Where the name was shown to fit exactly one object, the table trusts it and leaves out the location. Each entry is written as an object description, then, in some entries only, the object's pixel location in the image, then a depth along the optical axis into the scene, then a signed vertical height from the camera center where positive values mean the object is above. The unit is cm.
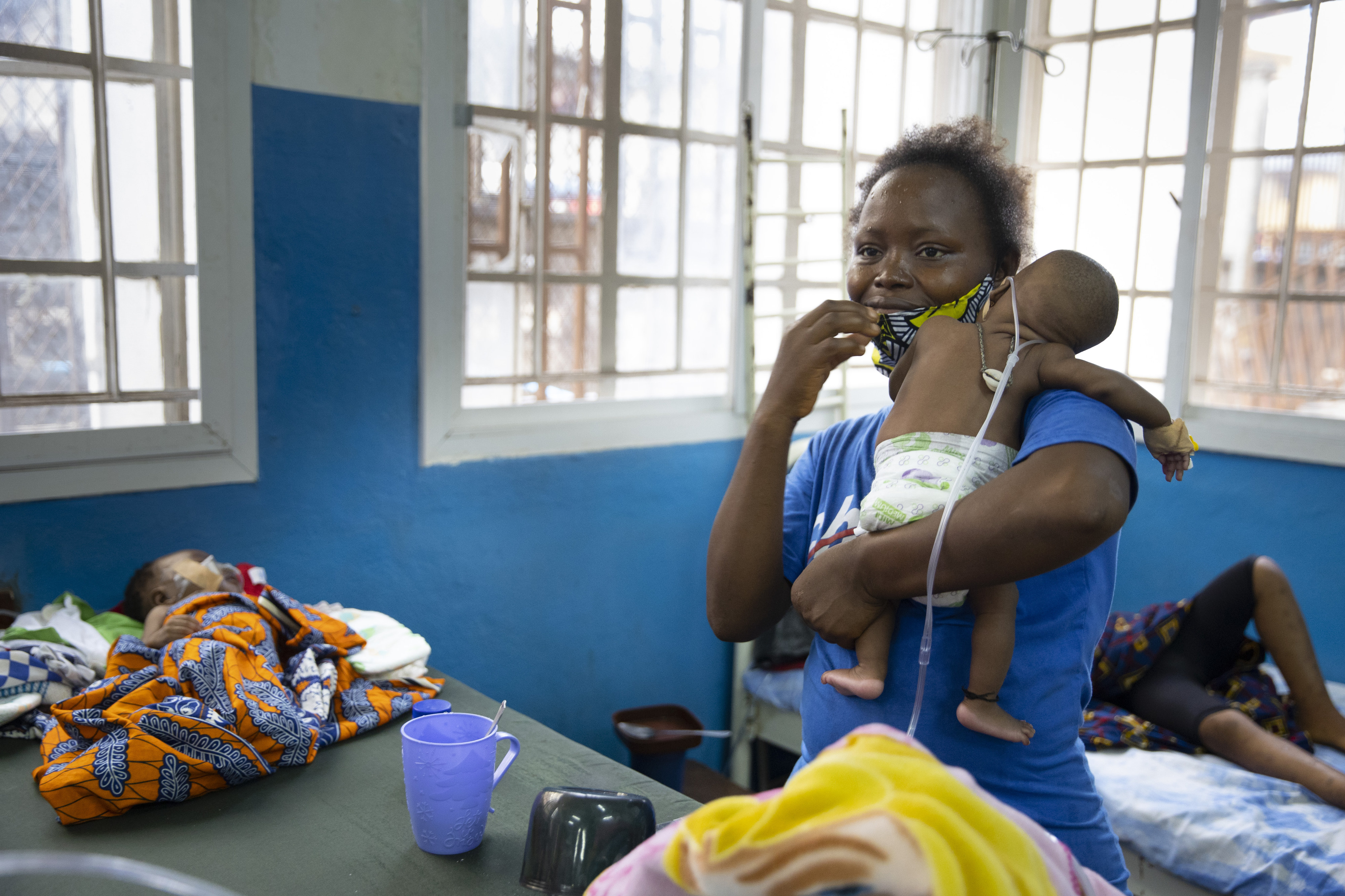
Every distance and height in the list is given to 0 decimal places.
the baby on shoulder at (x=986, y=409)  106 -12
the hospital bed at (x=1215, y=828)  193 -107
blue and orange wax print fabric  127 -63
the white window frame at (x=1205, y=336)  302 -8
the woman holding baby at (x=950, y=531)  98 -25
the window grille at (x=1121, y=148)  340 +62
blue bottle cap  146 -63
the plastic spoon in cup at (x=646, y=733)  270 -121
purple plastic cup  115 -59
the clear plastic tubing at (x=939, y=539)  101 -24
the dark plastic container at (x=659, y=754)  271 -127
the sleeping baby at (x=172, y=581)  187 -57
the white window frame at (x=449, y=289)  237 +2
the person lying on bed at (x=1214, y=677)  245 -98
